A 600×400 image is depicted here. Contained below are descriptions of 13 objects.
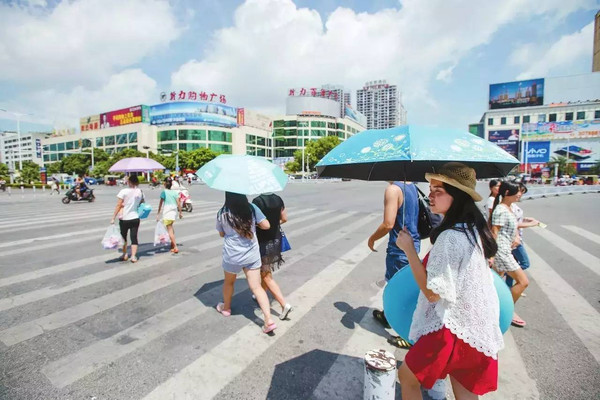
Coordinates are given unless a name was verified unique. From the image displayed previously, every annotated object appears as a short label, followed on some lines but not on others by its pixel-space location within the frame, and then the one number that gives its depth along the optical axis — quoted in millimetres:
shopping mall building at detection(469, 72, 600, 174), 62312
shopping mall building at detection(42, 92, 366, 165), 76125
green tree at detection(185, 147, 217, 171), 66625
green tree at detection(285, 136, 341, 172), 65500
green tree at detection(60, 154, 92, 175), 69062
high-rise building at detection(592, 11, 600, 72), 74188
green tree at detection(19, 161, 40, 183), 59719
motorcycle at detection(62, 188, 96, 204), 17719
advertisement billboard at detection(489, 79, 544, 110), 68750
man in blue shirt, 2994
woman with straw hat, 1650
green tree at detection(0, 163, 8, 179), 55094
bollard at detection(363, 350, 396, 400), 2043
